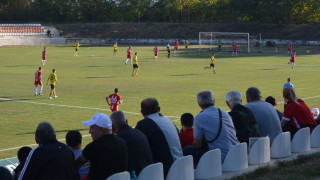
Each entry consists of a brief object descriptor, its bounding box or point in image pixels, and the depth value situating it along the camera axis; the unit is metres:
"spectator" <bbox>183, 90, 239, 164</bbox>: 8.73
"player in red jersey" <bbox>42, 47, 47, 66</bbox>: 49.46
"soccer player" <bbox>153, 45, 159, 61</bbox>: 54.25
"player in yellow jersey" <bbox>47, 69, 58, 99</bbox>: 28.62
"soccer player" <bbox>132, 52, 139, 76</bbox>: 40.75
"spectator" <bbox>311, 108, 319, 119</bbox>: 13.88
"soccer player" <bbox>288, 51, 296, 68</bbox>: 46.46
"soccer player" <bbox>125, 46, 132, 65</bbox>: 50.18
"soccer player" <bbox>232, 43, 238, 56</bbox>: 64.75
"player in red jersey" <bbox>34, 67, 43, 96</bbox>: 29.51
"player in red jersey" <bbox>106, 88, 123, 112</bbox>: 21.28
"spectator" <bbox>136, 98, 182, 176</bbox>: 8.33
